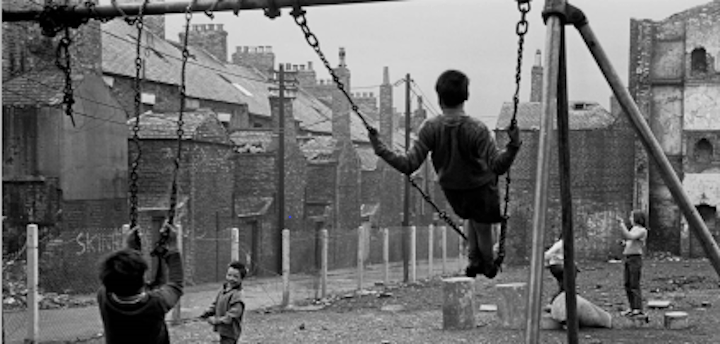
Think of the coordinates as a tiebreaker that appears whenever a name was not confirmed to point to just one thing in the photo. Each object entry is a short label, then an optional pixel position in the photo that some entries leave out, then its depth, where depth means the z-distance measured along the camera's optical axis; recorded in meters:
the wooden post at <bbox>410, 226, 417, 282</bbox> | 27.55
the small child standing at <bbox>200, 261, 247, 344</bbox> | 9.66
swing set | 4.91
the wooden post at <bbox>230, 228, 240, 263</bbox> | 17.13
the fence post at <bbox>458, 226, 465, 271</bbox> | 33.81
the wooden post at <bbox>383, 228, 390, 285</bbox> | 25.52
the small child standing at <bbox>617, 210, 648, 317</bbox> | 14.70
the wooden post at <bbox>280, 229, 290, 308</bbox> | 19.38
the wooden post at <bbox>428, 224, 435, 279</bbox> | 28.14
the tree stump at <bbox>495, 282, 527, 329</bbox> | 15.26
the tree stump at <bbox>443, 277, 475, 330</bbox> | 15.58
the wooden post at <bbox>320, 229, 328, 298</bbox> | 20.88
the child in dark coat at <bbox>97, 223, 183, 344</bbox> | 5.19
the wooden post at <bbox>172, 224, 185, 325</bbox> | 16.77
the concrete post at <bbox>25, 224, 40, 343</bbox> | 13.48
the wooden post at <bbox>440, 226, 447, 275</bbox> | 30.72
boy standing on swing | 5.62
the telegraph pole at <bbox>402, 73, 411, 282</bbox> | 28.52
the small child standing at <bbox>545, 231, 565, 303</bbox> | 14.10
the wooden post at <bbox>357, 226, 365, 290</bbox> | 23.27
